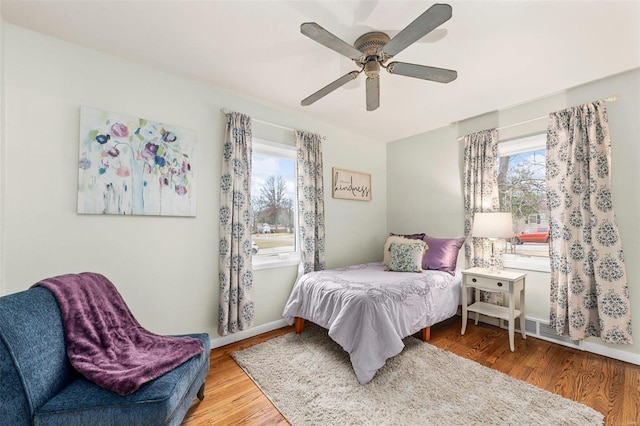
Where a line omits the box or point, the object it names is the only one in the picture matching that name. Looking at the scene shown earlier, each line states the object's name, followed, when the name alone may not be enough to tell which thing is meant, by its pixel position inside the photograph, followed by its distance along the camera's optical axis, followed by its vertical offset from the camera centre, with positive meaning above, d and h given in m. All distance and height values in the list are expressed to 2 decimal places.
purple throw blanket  1.37 -0.71
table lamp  2.68 -0.09
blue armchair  1.15 -0.78
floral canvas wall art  2.03 +0.42
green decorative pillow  3.07 -0.46
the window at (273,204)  3.08 +0.17
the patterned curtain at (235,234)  2.60 -0.16
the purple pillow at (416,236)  3.58 -0.26
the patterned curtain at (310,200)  3.22 +0.21
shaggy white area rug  1.69 -1.24
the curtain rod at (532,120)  2.39 +1.01
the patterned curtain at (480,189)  3.14 +0.33
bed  2.11 -0.80
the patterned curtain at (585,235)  2.32 -0.18
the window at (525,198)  2.94 +0.21
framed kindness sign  3.69 +0.46
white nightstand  2.60 -0.72
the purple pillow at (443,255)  3.14 -0.45
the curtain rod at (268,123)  2.70 +1.05
